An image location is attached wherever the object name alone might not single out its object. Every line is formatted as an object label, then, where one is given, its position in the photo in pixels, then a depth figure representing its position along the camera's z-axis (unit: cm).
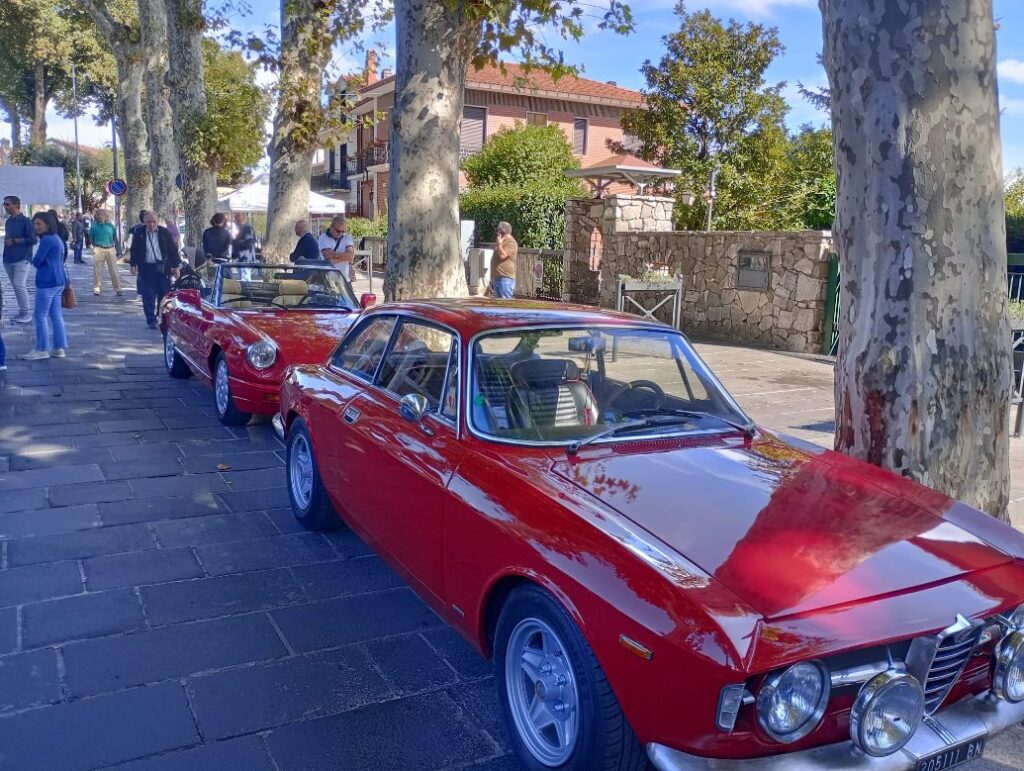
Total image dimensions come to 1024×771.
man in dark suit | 1319
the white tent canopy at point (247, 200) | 2000
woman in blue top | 972
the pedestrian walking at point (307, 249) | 1217
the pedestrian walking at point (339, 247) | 1297
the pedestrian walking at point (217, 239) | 1355
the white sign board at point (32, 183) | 3059
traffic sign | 2769
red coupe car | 229
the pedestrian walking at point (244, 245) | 1531
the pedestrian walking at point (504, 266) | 1358
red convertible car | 714
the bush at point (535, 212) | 2206
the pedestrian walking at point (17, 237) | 1063
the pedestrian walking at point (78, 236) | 3173
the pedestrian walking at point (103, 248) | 1792
